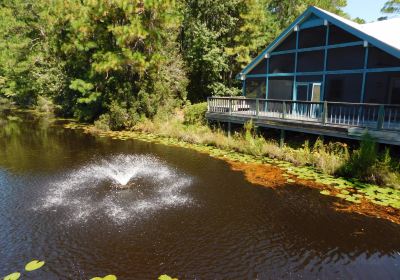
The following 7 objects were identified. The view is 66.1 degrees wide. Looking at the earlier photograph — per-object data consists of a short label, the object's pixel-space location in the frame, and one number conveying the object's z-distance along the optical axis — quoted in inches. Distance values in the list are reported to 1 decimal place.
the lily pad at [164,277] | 257.3
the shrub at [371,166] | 465.1
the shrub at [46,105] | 1454.2
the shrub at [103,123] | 979.9
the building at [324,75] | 586.9
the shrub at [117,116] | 956.1
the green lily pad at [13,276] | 256.8
